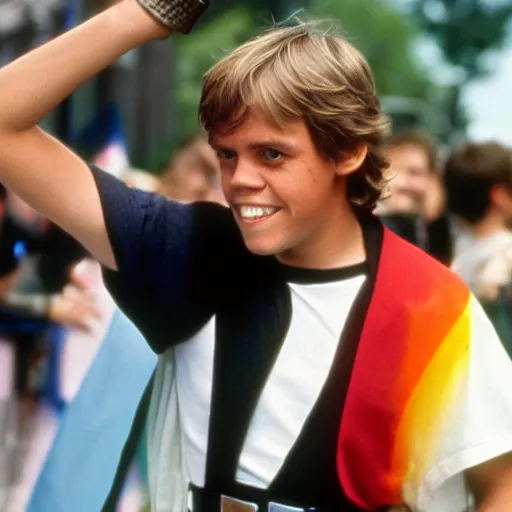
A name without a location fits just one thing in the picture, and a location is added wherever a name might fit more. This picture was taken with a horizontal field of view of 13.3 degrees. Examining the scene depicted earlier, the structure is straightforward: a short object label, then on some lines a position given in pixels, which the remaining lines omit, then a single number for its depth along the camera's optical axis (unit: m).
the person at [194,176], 10.85
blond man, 4.11
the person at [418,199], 9.55
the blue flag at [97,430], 4.73
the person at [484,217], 8.37
